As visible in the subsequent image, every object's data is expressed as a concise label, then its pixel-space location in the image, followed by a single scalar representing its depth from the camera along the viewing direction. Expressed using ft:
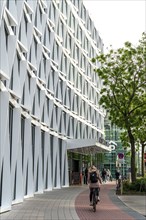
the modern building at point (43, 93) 54.60
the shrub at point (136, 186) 88.38
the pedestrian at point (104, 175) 169.05
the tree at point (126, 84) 97.09
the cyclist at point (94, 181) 52.90
